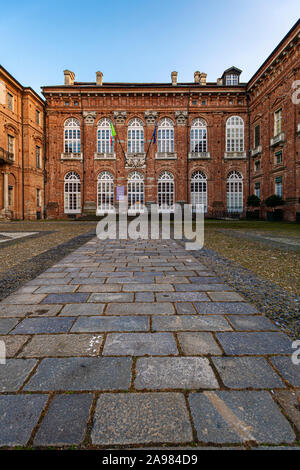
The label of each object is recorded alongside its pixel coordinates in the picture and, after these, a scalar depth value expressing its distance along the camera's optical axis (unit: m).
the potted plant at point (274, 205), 19.81
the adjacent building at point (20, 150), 22.30
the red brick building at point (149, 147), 25.92
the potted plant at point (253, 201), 22.69
